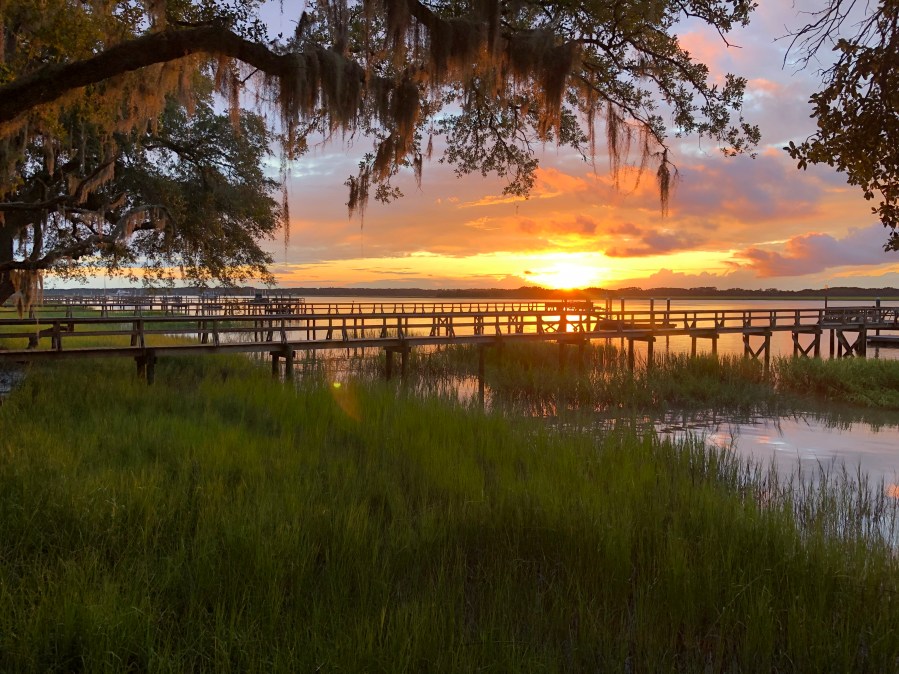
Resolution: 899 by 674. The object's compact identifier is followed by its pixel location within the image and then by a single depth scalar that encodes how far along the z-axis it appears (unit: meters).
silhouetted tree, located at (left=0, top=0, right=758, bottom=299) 5.70
